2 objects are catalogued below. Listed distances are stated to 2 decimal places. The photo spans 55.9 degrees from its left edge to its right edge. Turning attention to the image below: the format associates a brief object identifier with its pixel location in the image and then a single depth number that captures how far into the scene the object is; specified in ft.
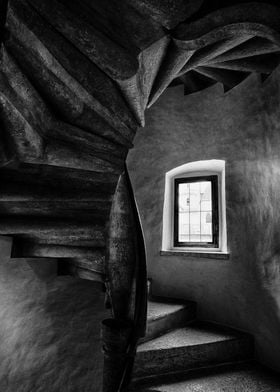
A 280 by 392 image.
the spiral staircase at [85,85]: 3.73
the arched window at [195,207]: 11.02
